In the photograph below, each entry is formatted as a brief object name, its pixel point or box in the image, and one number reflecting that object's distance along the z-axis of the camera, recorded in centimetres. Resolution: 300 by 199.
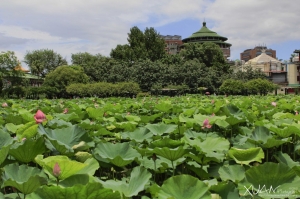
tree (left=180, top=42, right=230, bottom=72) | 9405
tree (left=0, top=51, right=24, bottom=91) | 6457
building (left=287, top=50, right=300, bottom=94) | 10247
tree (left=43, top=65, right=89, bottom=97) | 7370
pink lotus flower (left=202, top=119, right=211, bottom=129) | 463
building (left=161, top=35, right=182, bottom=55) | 19439
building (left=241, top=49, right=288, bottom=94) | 10388
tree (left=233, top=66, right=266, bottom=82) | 8570
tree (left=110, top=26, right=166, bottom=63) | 8909
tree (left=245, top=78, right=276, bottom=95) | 6481
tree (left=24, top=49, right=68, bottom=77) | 10869
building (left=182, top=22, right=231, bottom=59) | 14525
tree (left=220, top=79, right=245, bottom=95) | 6331
